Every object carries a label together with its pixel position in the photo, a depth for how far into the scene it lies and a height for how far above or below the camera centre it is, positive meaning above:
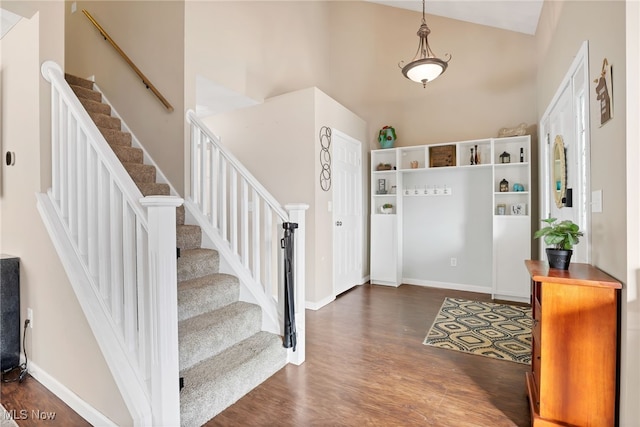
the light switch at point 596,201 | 1.80 +0.06
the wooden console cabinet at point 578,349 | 1.54 -0.69
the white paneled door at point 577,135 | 2.05 +0.58
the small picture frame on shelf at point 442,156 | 4.48 +0.81
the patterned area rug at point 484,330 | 2.71 -1.17
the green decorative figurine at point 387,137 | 4.93 +1.19
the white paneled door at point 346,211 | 4.32 +0.02
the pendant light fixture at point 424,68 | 3.21 +1.51
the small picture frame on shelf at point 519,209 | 4.06 +0.04
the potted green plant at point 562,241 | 1.78 -0.17
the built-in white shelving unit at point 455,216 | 4.09 -0.05
